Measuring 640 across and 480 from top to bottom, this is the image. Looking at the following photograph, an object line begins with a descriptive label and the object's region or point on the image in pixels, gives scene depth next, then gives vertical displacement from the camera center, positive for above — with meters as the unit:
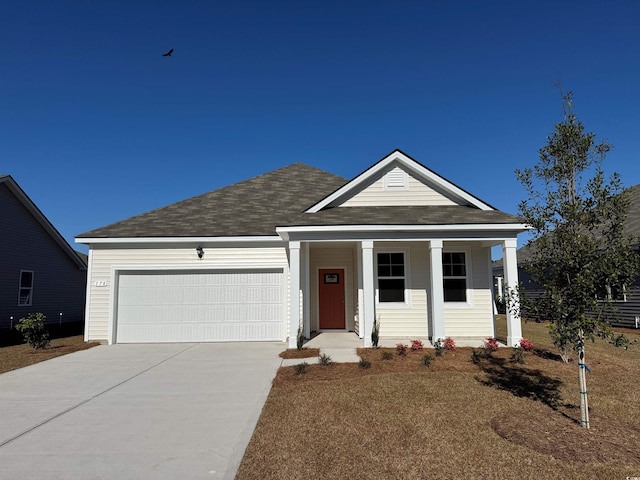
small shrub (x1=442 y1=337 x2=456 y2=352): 9.09 -1.57
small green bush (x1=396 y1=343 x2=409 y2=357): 8.76 -1.61
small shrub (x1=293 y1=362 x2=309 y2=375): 7.25 -1.70
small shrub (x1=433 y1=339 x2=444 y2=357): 8.70 -1.58
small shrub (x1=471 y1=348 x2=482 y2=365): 8.17 -1.70
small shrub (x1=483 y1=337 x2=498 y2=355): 9.02 -1.58
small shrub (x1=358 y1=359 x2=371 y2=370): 7.63 -1.70
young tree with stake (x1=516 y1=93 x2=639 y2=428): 4.59 +0.39
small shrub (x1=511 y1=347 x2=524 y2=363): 8.15 -1.66
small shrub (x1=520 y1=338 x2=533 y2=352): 9.27 -1.62
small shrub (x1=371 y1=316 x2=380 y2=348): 9.62 -1.40
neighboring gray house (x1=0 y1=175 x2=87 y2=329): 14.88 +0.81
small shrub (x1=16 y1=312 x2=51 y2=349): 10.61 -1.38
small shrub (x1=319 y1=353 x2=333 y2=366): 7.89 -1.67
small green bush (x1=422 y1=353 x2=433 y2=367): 7.80 -1.67
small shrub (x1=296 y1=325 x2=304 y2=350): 9.56 -1.49
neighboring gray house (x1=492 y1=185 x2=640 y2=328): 14.70 -0.86
